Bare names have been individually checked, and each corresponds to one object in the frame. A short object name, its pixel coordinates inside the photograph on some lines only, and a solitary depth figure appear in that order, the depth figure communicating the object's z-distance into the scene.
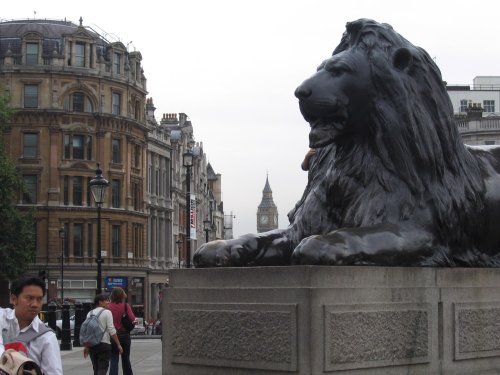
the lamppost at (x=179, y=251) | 81.69
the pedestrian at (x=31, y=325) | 4.97
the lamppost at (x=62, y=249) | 58.46
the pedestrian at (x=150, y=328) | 47.44
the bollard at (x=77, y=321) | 30.30
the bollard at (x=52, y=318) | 28.09
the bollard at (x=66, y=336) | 27.66
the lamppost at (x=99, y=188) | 25.59
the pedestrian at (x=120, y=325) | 15.02
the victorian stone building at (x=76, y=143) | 63.78
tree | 48.69
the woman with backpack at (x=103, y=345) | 14.13
